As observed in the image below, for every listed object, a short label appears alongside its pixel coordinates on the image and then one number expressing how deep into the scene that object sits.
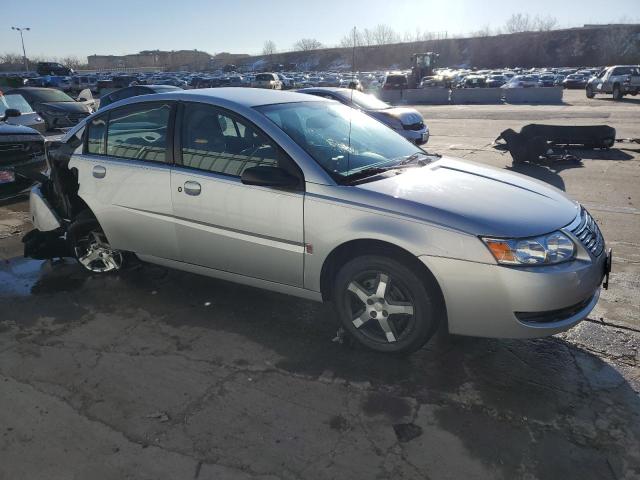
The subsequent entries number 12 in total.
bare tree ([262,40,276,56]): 151.75
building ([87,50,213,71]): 137.88
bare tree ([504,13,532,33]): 116.60
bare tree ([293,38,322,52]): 146.88
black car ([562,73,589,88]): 40.06
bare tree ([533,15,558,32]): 112.10
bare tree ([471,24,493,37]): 114.25
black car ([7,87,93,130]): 14.63
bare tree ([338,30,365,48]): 128.75
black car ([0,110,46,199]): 7.52
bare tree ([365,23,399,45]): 130.00
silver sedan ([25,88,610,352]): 2.93
